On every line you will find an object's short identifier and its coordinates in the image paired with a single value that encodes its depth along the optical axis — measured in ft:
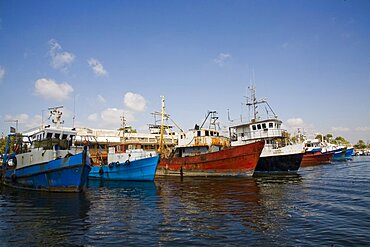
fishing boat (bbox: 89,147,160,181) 79.87
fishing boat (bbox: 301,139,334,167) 175.63
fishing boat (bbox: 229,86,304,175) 102.37
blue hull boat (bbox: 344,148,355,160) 238.72
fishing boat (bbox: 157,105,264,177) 85.66
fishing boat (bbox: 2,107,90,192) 55.31
